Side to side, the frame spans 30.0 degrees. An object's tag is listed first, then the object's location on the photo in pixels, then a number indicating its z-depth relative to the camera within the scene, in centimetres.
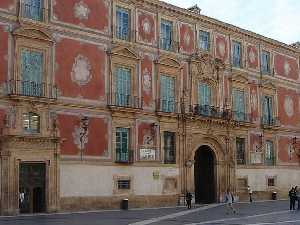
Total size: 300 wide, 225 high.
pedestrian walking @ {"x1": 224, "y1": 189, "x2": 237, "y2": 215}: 3240
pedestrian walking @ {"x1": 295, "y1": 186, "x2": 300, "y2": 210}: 3487
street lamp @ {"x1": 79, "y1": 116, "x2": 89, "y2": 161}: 3297
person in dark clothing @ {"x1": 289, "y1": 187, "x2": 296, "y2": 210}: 3472
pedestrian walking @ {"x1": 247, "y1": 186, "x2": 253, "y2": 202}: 4378
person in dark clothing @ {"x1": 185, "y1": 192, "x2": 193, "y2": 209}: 3659
